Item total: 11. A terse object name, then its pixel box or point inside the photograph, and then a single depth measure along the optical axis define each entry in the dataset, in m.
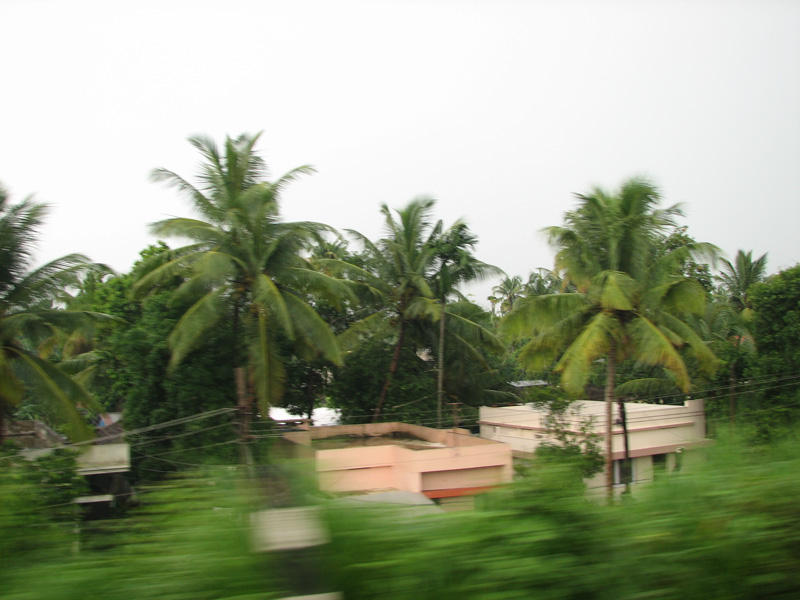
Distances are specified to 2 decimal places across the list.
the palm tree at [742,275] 24.89
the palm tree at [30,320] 11.99
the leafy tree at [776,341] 18.98
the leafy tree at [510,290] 52.47
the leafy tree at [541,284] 35.14
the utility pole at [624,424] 15.73
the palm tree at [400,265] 21.09
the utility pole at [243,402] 12.15
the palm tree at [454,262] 21.08
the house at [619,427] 18.83
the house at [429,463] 16.05
